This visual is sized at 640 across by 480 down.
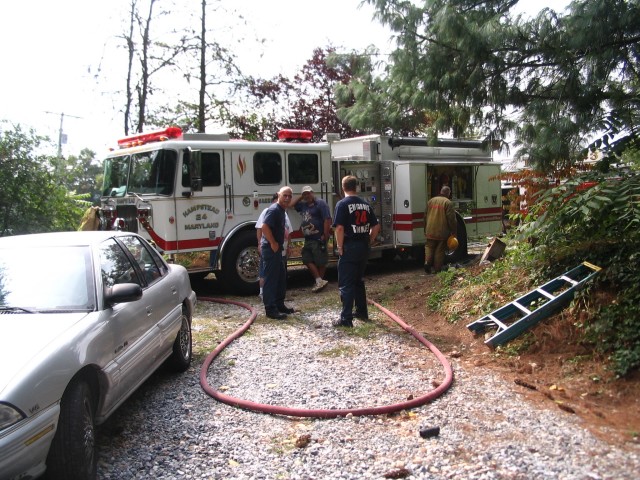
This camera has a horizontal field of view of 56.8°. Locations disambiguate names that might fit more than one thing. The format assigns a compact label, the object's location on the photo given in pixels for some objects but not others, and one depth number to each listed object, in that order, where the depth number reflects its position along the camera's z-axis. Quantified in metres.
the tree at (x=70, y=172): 13.03
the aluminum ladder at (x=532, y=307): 5.57
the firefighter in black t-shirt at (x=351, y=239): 6.90
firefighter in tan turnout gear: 10.57
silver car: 2.91
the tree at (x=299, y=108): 16.70
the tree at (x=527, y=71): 6.21
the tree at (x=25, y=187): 11.77
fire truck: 9.13
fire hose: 4.33
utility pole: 25.78
